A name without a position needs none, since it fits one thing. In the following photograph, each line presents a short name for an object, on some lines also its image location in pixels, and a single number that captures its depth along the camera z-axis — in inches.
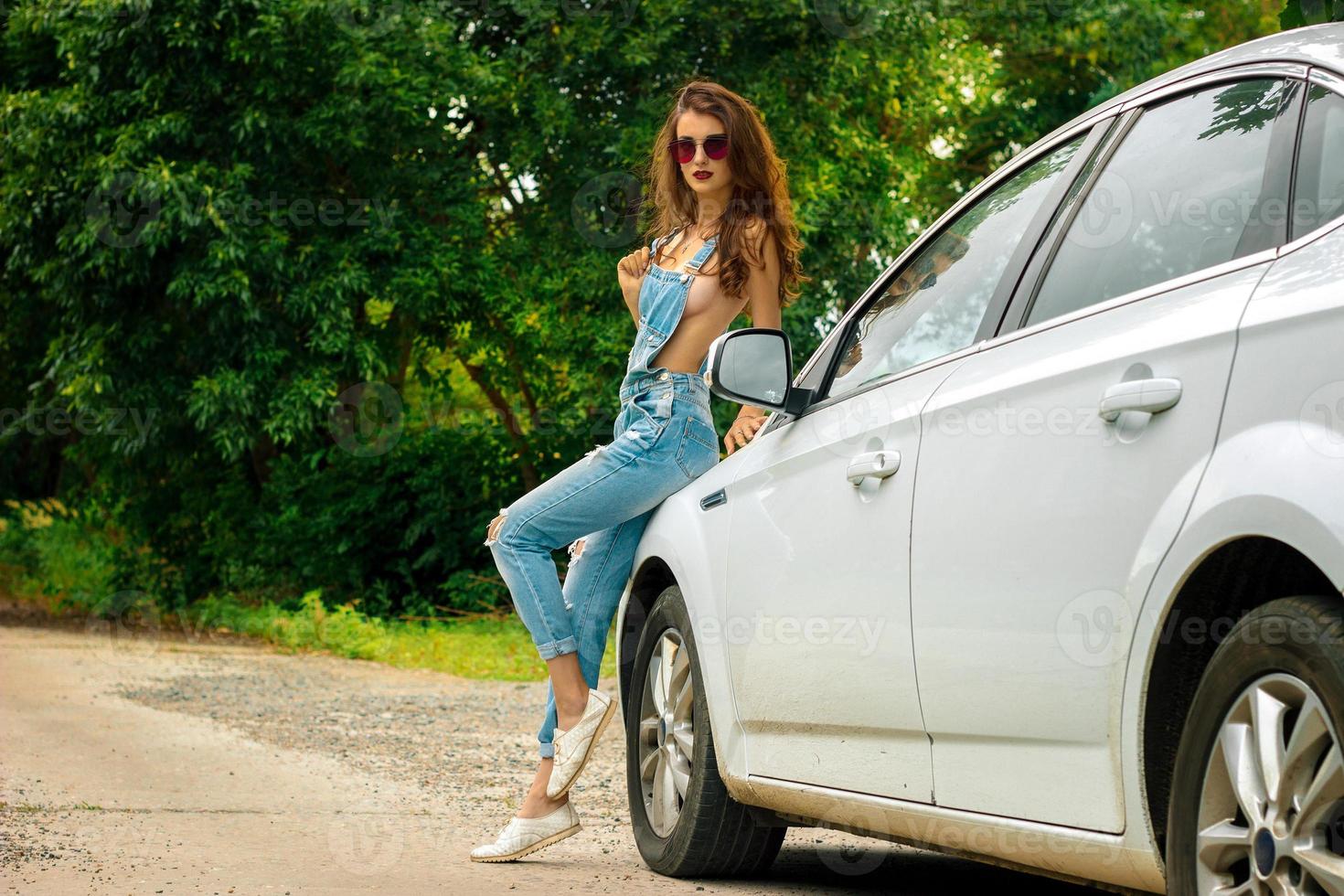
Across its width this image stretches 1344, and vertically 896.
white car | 191.2
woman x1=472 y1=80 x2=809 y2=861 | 406.3
